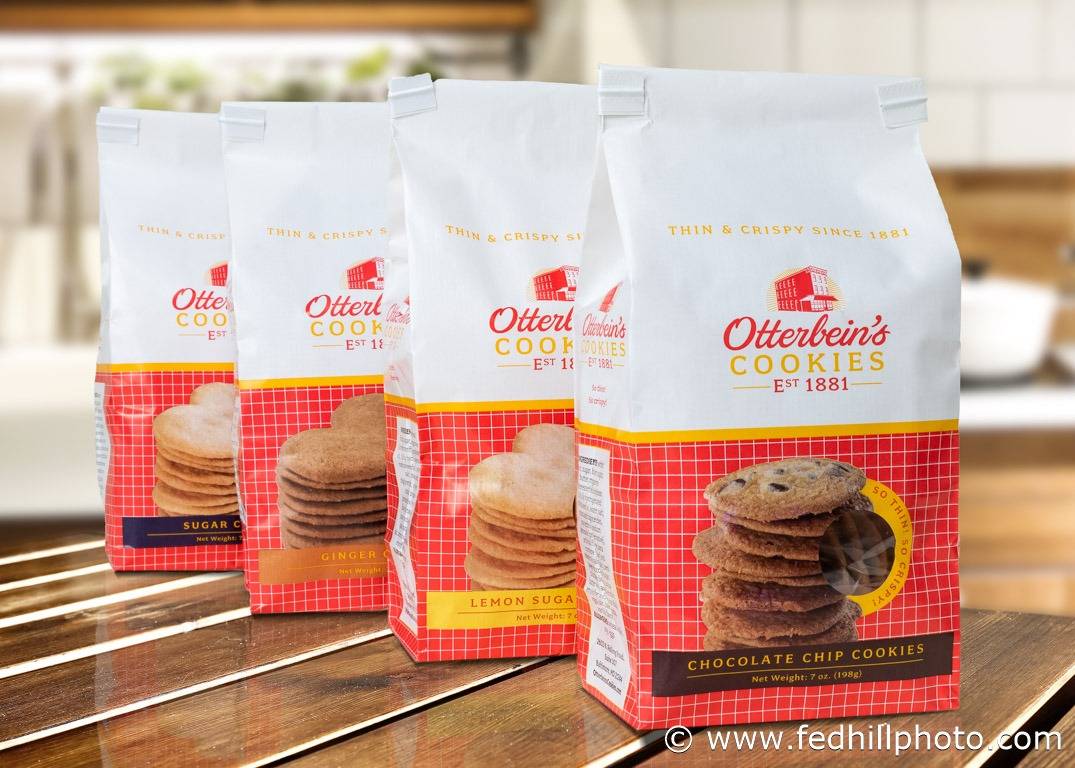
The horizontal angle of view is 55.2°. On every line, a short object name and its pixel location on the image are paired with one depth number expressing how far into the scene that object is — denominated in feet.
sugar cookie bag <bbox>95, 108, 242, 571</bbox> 3.59
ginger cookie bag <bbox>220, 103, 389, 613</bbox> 3.02
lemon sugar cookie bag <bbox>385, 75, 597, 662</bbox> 2.53
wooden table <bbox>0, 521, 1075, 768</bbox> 1.94
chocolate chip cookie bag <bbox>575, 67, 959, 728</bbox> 2.07
